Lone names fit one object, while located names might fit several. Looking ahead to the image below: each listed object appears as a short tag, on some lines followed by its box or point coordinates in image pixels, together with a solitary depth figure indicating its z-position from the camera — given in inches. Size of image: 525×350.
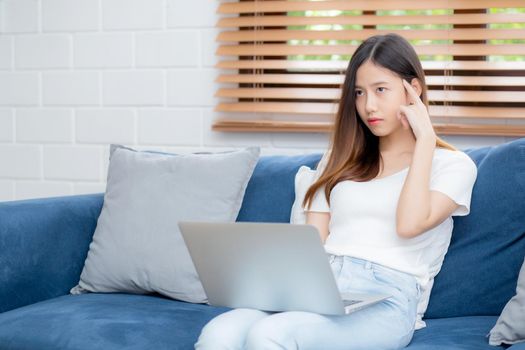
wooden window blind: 106.2
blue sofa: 81.2
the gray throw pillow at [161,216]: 96.0
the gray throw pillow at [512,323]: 72.7
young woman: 71.9
